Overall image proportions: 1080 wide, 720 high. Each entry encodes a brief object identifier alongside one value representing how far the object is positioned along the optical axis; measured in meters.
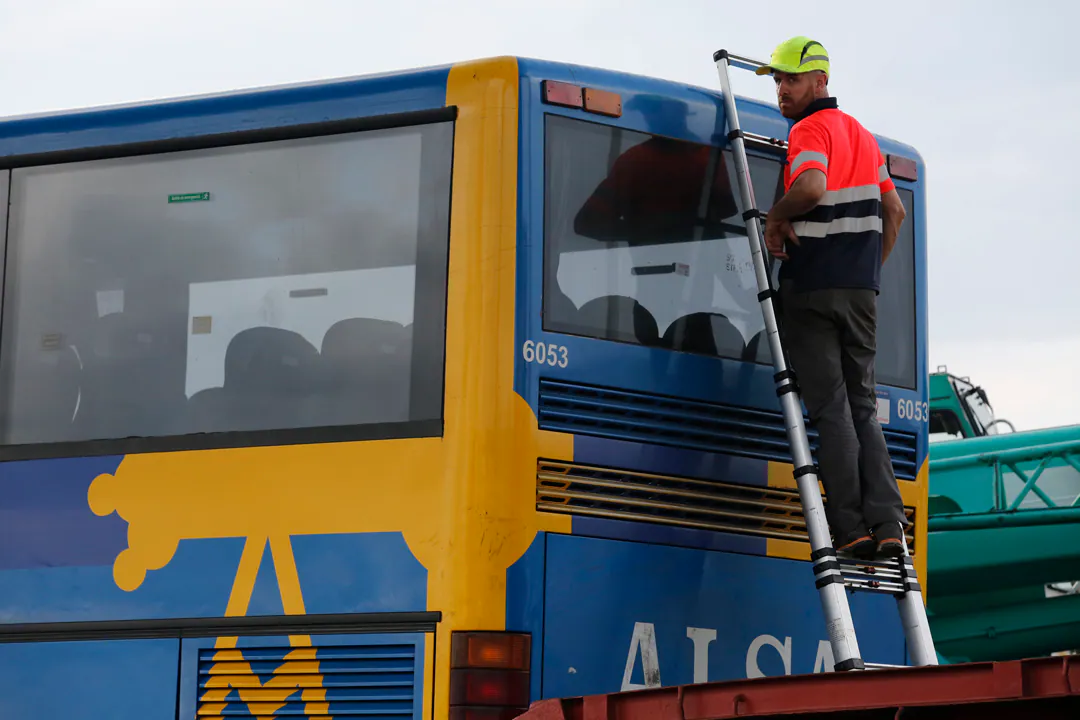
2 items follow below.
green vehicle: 23.16
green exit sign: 10.53
